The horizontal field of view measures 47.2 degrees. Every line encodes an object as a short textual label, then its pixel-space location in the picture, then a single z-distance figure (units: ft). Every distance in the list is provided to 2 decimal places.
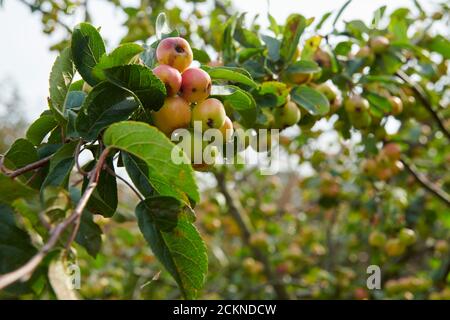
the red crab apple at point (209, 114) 3.00
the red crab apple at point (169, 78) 3.01
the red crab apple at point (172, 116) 2.97
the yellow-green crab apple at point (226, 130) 3.21
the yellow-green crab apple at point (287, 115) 4.39
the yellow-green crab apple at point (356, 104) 5.31
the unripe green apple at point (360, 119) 5.37
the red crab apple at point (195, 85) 3.02
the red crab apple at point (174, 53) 3.16
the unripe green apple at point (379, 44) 5.50
